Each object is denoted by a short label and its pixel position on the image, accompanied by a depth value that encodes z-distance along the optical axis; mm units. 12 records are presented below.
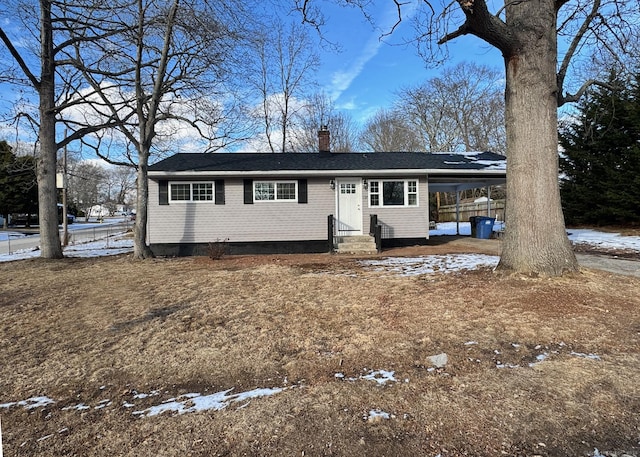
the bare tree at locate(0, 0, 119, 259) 10266
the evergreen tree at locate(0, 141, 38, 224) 29234
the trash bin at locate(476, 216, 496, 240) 14273
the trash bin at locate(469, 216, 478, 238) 14996
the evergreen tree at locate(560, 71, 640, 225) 14281
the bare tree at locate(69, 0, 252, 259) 9945
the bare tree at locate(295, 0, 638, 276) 5480
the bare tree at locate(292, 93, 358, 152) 28566
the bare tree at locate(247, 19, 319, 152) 26203
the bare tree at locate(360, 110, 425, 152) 32188
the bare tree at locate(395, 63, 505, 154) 30312
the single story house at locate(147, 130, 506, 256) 11570
